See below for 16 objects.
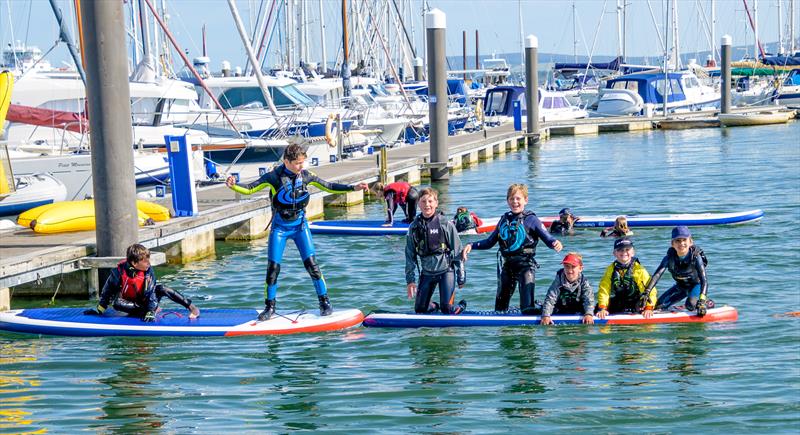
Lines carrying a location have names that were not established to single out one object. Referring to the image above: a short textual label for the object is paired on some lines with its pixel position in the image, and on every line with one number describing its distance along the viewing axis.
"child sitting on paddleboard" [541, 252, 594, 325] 10.99
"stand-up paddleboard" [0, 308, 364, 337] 11.37
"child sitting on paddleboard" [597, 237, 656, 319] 11.05
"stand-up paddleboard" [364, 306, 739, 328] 11.13
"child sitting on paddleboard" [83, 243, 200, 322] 11.33
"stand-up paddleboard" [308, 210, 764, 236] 18.77
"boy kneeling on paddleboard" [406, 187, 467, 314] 10.62
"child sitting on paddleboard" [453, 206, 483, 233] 17.91
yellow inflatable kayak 15.00
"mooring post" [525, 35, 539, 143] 37.34
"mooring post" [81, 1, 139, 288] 12.44
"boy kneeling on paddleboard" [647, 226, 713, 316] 11.09
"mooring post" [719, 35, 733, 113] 44.88
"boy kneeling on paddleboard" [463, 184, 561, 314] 10.98
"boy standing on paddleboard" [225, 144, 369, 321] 10.98
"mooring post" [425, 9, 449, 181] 26.22
